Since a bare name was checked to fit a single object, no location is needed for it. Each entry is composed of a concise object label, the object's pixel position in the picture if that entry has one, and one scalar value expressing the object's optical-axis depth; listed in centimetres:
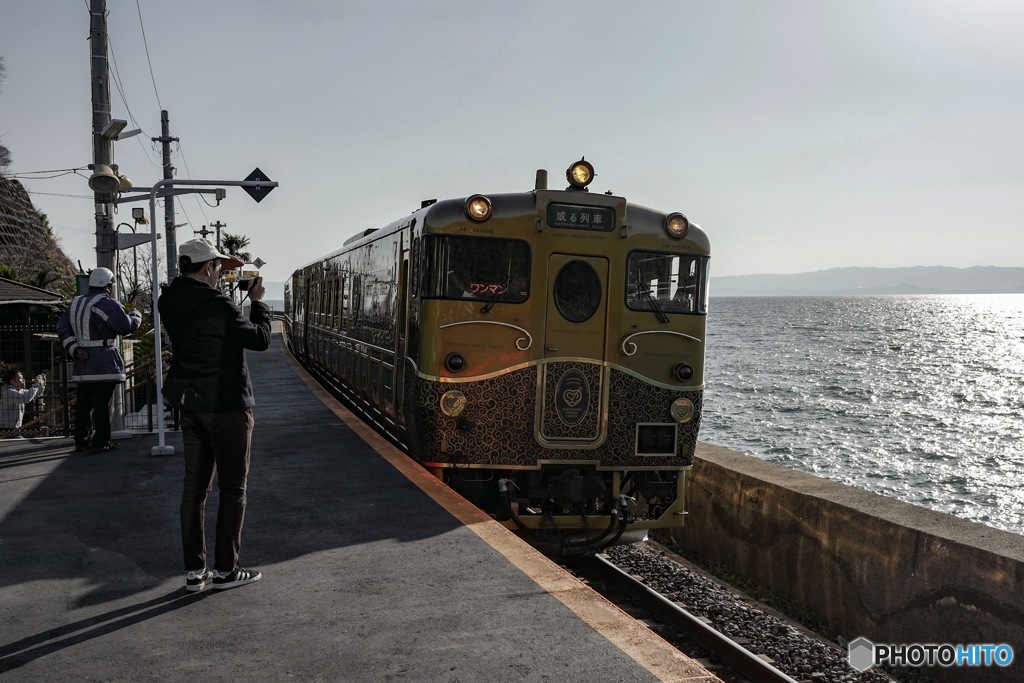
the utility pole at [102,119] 1002
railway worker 889
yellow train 789
